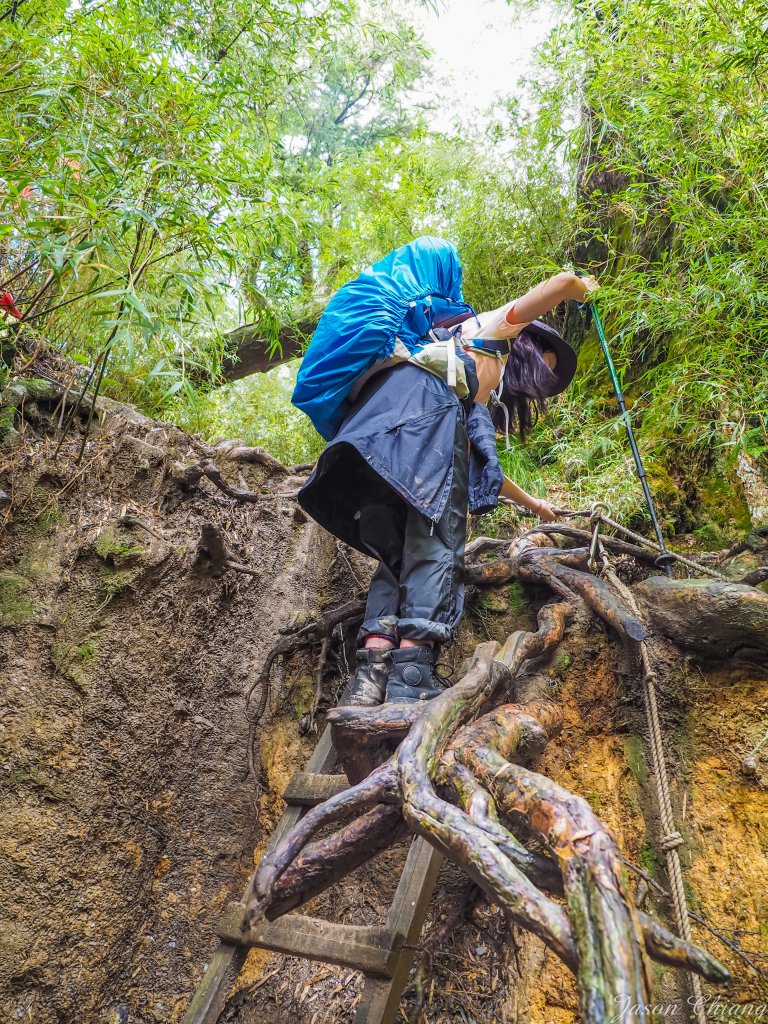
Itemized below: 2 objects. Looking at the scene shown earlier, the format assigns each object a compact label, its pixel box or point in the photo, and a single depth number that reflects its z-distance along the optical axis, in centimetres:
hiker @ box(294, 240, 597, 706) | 202
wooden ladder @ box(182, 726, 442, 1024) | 168
